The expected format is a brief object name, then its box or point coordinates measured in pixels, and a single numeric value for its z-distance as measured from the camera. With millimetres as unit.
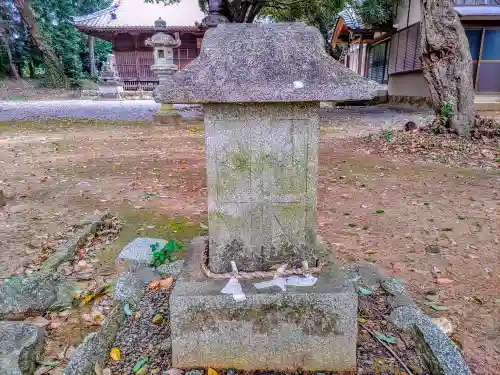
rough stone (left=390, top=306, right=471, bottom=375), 2064
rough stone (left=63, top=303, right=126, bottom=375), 2123
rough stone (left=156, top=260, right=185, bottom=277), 3161
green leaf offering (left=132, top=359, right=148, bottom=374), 2133
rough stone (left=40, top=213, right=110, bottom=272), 3356
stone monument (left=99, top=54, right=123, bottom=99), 25281
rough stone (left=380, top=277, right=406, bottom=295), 2817
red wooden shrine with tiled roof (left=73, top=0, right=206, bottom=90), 26703
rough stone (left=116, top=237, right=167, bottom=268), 3302
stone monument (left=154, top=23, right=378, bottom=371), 2021
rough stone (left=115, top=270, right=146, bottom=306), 2761
